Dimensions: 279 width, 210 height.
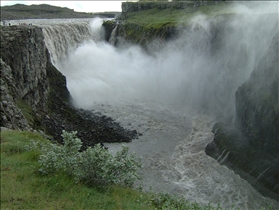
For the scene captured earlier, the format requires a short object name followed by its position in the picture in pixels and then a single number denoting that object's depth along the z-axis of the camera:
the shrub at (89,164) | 10.23
